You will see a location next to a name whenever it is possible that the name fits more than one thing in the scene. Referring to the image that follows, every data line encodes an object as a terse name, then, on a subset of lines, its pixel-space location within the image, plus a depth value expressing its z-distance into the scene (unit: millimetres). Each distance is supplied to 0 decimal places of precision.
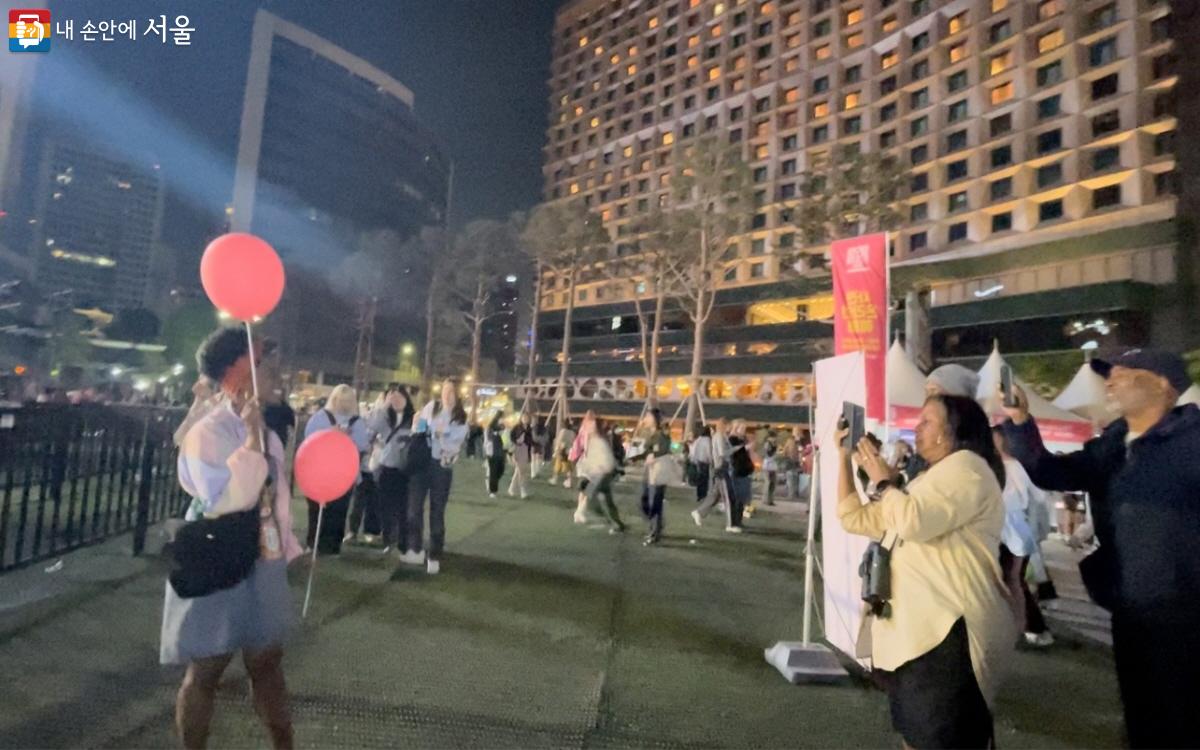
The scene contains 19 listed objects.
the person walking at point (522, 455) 13826
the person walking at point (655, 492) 9273
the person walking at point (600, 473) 9789
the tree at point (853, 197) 19141
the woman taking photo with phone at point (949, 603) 2314
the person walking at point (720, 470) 10805
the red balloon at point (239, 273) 3260
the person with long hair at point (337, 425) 7148
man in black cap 2031
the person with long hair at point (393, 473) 7277
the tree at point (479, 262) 35250
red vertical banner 4953
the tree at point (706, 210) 23766
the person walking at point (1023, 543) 5406
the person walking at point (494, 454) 13316
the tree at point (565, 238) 32438
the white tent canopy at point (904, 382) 11750
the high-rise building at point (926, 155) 35125
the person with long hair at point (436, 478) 6910
